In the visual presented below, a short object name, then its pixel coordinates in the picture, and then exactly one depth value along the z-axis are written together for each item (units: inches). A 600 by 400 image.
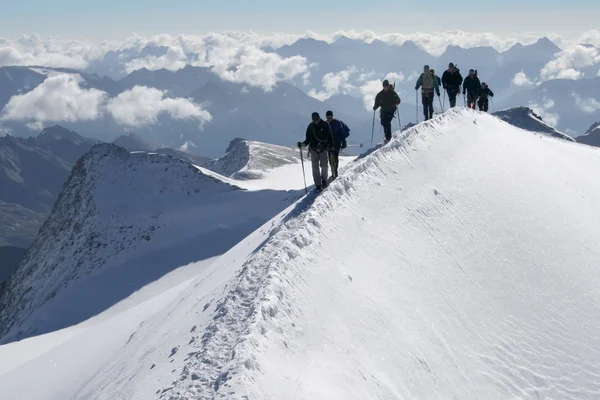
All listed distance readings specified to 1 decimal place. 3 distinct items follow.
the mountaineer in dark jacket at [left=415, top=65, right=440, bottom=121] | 1299.2
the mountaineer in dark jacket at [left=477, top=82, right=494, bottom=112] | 1558.3
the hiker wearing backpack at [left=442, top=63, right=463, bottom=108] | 1408.7
